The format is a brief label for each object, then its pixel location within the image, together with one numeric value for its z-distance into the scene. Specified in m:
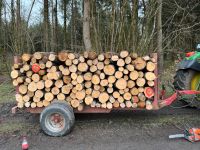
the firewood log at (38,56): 6.42
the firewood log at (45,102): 6.50
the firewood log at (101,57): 6.37
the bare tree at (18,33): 11.74
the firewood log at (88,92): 6.46
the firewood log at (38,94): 6.46
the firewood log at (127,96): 6.41
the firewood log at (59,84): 6.45
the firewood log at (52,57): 6.39
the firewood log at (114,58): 6.30
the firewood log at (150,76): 6.29
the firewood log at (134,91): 6.40
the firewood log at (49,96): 6.48
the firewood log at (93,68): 6.39
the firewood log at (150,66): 6.30
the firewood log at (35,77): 6.45
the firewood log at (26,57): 6.43
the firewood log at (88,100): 6.42
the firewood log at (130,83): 6.37
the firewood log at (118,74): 6.35
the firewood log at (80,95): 6.42
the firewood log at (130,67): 6.33
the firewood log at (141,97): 6.39
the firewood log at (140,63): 6.30
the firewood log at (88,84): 6.46
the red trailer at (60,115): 6.17
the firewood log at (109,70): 6.36
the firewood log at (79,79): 6.41
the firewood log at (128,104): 6.42
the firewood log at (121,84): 6.35
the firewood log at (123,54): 6.31
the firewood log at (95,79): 6.40
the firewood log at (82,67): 6.38
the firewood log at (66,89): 6.46
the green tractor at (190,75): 7.32
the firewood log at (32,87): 6.46
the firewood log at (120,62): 6.30
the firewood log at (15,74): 6.42
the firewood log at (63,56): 6.41
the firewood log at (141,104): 6.42
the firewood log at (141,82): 6.33
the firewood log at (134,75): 6.32
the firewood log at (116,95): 6.43
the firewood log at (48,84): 6.42
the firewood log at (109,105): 6.45
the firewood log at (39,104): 6.51
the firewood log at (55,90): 6.48
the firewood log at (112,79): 6.38
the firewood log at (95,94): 6.44
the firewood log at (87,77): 6.42
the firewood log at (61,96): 6.49
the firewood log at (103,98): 6.43
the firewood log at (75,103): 6.44
